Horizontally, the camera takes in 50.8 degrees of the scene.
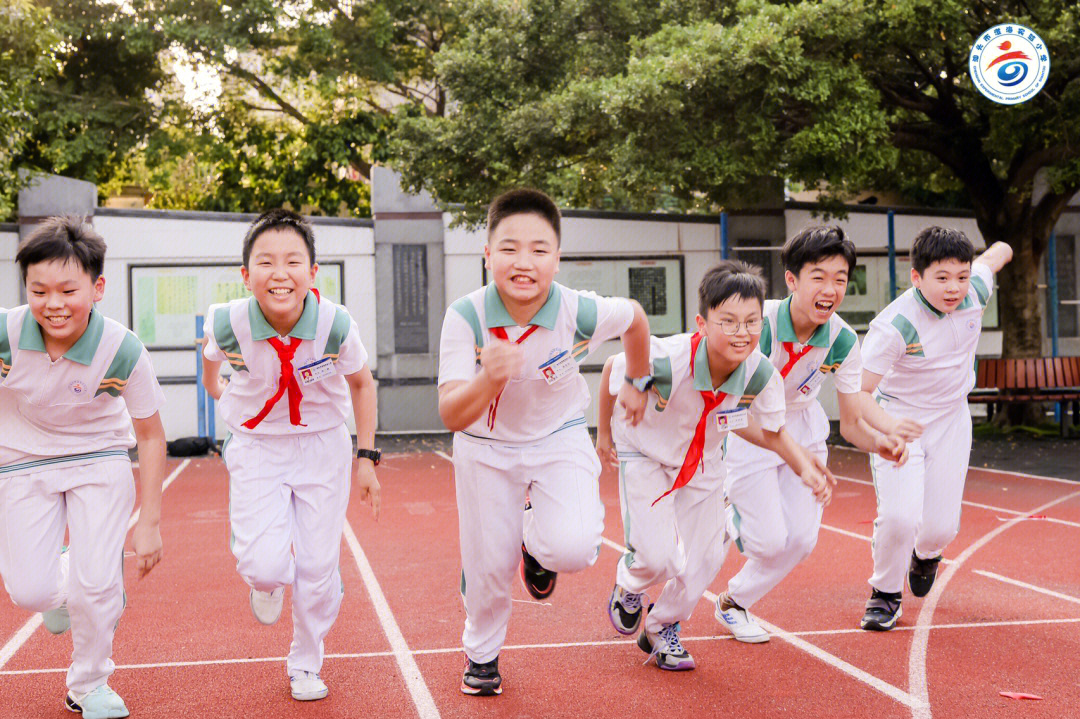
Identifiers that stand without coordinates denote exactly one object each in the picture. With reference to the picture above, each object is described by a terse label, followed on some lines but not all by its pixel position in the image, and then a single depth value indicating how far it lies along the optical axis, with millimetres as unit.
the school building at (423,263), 17578
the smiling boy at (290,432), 4453
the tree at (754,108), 12133
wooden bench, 15109
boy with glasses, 4666
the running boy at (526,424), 4172
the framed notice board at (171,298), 17438
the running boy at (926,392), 5656
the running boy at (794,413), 5133
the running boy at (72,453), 4203
